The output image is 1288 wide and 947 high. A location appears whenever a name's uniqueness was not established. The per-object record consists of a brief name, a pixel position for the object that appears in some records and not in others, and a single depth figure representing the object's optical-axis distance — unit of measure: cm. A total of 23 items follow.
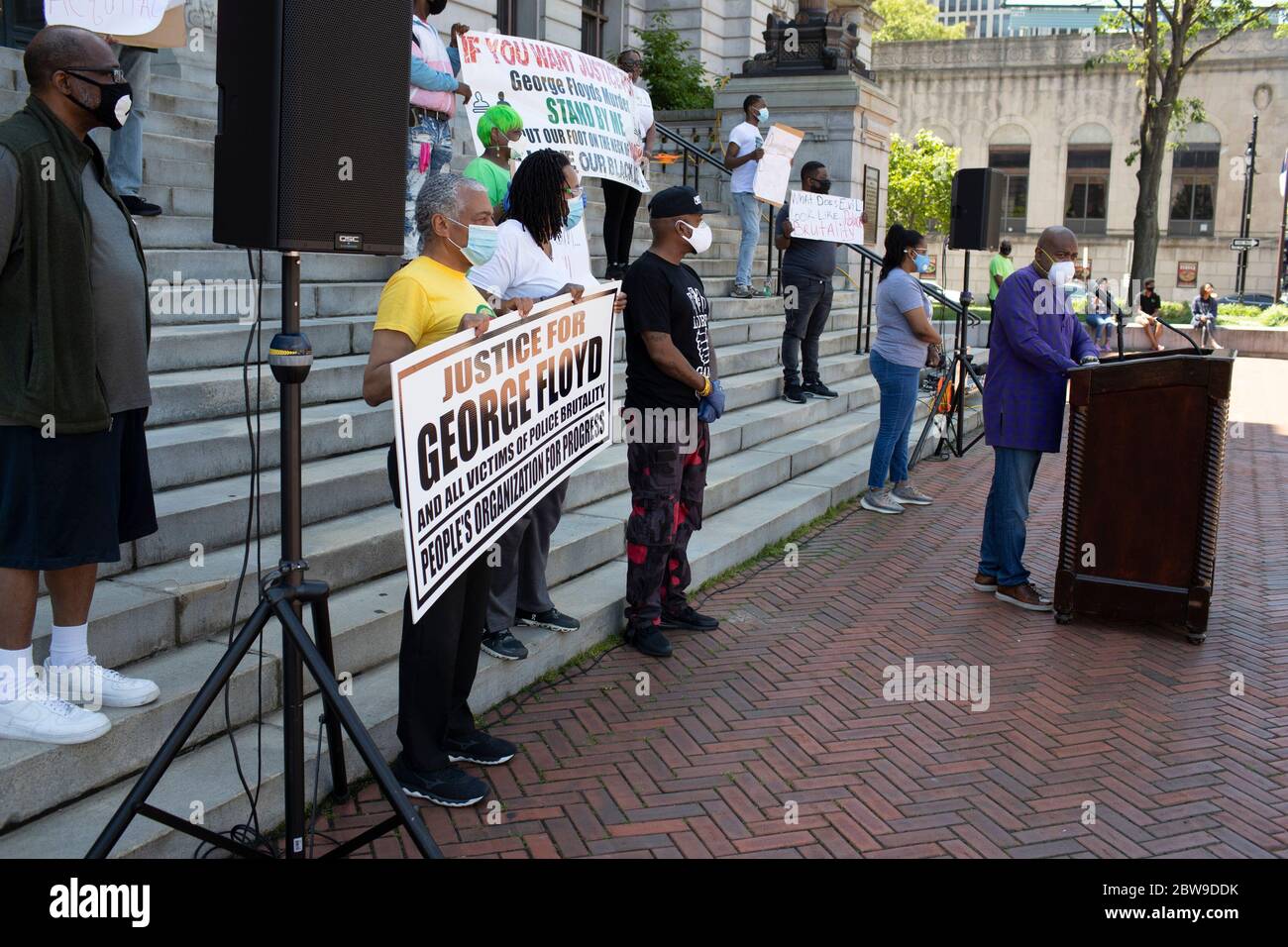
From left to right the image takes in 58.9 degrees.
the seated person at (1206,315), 2544
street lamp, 3722
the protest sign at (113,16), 549
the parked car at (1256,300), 3744
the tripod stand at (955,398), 1148
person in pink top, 716
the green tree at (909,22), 7488
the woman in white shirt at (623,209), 974
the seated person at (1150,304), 2221
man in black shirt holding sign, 1051
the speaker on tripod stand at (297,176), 303
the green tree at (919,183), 3559
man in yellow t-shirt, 384
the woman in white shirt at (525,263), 511
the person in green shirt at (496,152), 588
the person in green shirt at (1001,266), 1631
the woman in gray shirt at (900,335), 855
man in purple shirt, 664
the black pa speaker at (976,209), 1207
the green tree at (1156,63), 2839
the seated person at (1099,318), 1348
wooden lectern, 627
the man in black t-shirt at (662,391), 554
